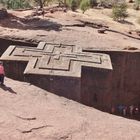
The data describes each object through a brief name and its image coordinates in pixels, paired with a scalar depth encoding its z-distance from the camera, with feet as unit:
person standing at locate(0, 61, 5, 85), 34.42
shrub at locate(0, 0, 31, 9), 105.15
